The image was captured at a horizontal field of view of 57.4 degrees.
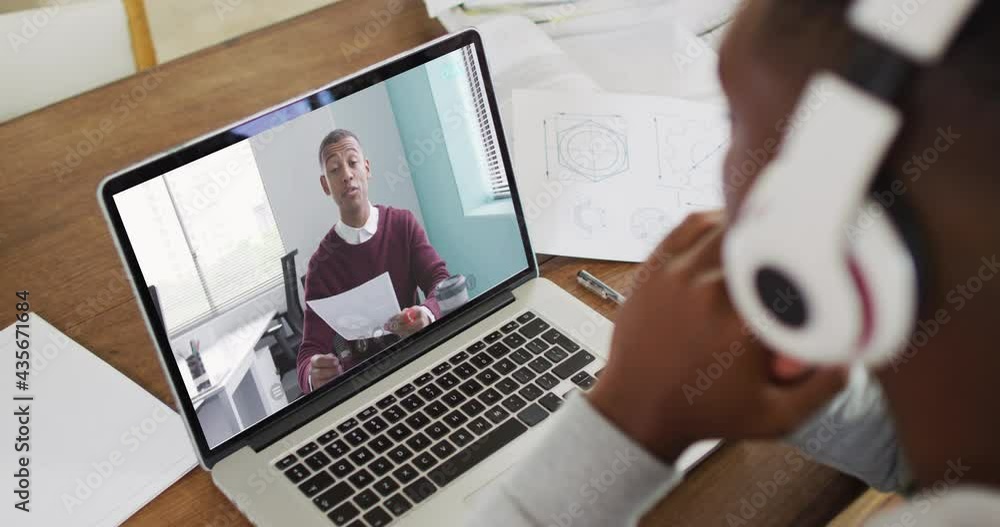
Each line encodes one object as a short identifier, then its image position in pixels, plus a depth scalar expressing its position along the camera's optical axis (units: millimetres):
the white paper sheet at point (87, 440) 671
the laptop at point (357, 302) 647
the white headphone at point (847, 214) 274
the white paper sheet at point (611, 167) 863
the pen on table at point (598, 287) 808
